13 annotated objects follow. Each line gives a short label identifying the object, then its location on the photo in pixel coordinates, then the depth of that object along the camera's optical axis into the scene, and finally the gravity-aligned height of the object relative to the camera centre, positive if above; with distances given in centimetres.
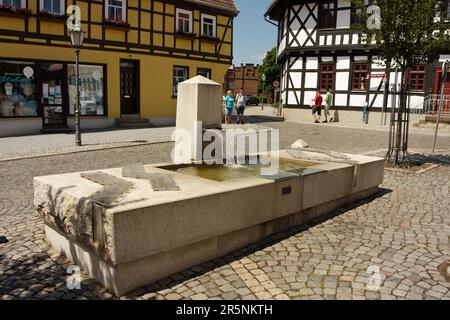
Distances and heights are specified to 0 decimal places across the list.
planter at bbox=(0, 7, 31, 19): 1485 +312
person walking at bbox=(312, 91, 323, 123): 2366 -3
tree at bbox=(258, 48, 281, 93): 6081 +519
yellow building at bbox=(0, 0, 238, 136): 1569 +196
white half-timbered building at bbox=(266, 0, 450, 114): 2316 +253
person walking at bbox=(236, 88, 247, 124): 2178 -1
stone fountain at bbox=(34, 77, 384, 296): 364 -107
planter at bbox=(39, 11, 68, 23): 1588 +318
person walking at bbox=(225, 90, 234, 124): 2083 +18
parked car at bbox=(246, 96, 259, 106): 5553 +55
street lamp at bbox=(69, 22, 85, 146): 1248 +184
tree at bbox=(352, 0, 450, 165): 912 +172
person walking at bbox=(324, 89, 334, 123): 2416 +33
